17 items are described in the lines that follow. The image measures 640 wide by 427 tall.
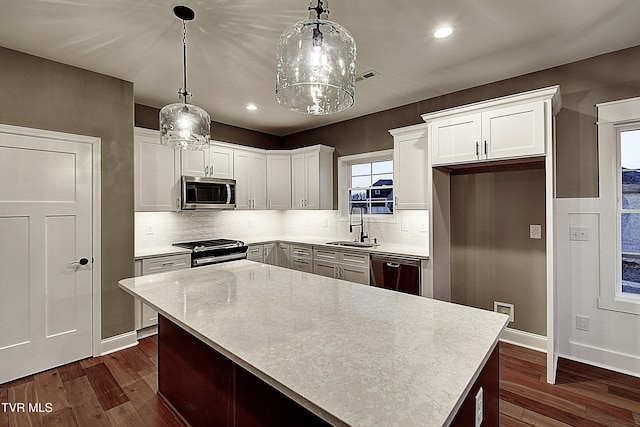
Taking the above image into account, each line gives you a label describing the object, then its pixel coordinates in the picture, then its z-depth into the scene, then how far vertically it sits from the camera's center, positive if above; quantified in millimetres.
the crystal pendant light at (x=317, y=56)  1364 +695
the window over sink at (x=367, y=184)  4340 +422
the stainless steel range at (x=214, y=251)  3760 -460
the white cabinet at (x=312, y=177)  4672 +546
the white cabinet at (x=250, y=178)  4602 +527
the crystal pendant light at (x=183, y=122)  2072 +617
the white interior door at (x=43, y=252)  2590 -322
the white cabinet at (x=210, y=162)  4027 +695
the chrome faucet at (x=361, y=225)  4328 -178
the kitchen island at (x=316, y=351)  875 -496
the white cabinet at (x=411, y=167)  3475 +512
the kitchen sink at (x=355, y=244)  4105 -414
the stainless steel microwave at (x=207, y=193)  3916 +274
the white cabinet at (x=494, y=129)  2494 +722
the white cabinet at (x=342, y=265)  3699 -646
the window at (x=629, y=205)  2637 +46
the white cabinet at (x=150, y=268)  3309 -596
